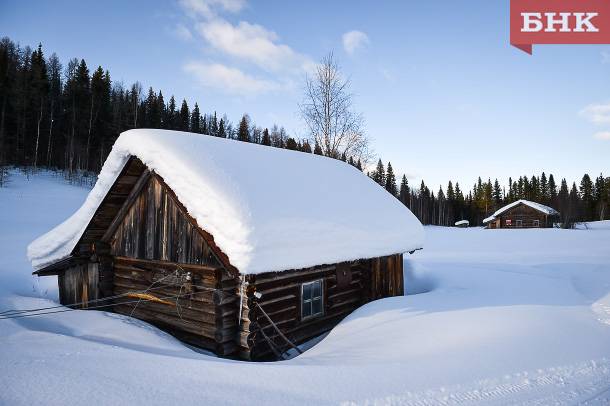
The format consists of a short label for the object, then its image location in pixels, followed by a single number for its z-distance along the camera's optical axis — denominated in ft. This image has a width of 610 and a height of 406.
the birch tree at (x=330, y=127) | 71.87
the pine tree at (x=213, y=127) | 243.62
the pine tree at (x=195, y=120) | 219.20
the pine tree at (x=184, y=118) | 194.59
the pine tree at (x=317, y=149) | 75.15
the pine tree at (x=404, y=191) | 282.30
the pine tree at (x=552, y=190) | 266.88
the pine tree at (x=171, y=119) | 188.39
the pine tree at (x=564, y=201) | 168.98
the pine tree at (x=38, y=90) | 128.67
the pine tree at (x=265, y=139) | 234.79
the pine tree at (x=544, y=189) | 293.88
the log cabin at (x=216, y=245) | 23.77
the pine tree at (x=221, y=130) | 234.07
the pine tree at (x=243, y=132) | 230.64
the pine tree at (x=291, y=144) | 235.40
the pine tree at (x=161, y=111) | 175.94
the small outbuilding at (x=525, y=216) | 157.79
